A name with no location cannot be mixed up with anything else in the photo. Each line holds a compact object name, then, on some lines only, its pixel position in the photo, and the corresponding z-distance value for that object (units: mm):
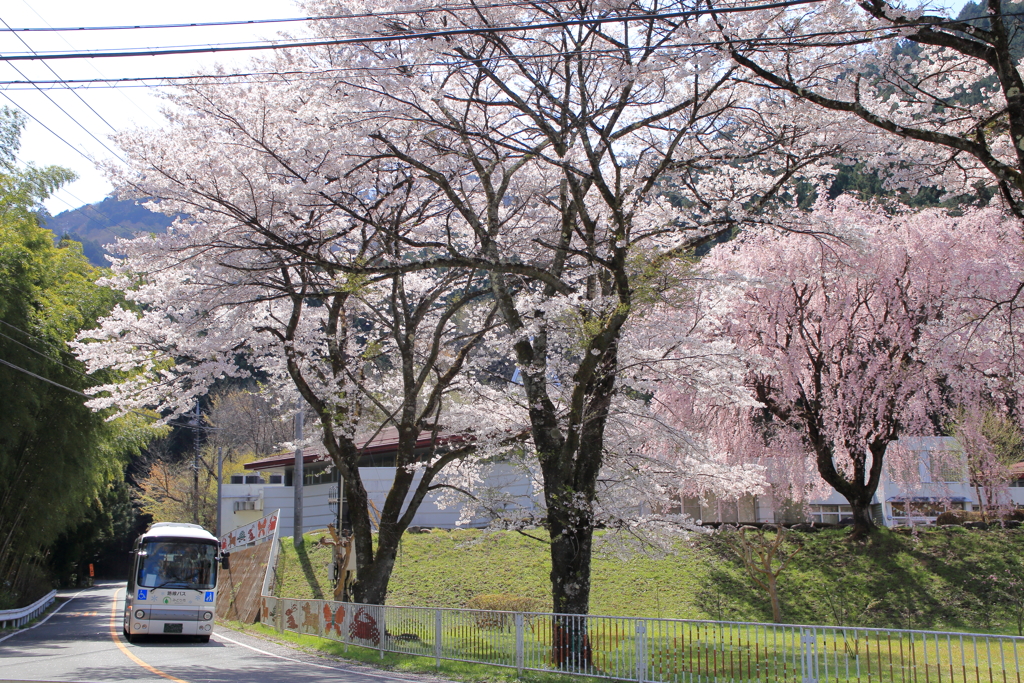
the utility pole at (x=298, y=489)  29450
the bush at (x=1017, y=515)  25197
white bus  18562
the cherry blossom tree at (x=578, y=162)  11531
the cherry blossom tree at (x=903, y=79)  9109
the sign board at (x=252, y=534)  30847
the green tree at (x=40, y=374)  20391
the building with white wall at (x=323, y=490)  33281
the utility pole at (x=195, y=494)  50906
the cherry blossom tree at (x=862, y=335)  21719
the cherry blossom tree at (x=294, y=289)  13078
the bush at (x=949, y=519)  25403
